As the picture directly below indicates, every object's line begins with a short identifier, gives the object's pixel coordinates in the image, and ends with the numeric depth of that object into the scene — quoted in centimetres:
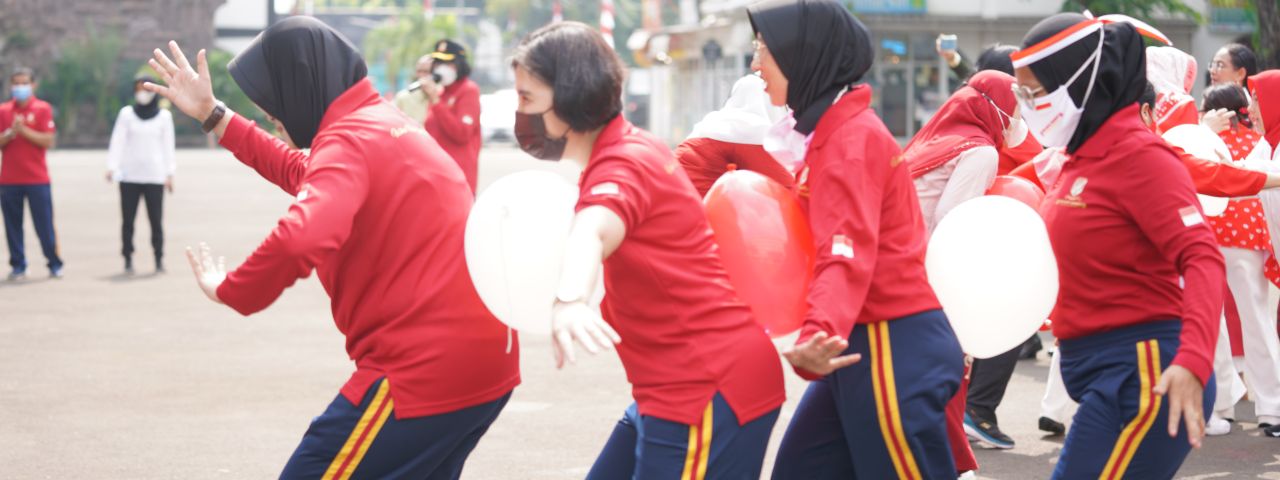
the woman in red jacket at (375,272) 372
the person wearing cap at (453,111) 1245
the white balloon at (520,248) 364
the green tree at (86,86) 5750
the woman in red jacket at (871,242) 376
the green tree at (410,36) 7519
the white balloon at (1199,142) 578
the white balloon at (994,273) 405
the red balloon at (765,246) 368
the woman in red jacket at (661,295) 352
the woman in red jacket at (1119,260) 372
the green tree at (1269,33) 1315
